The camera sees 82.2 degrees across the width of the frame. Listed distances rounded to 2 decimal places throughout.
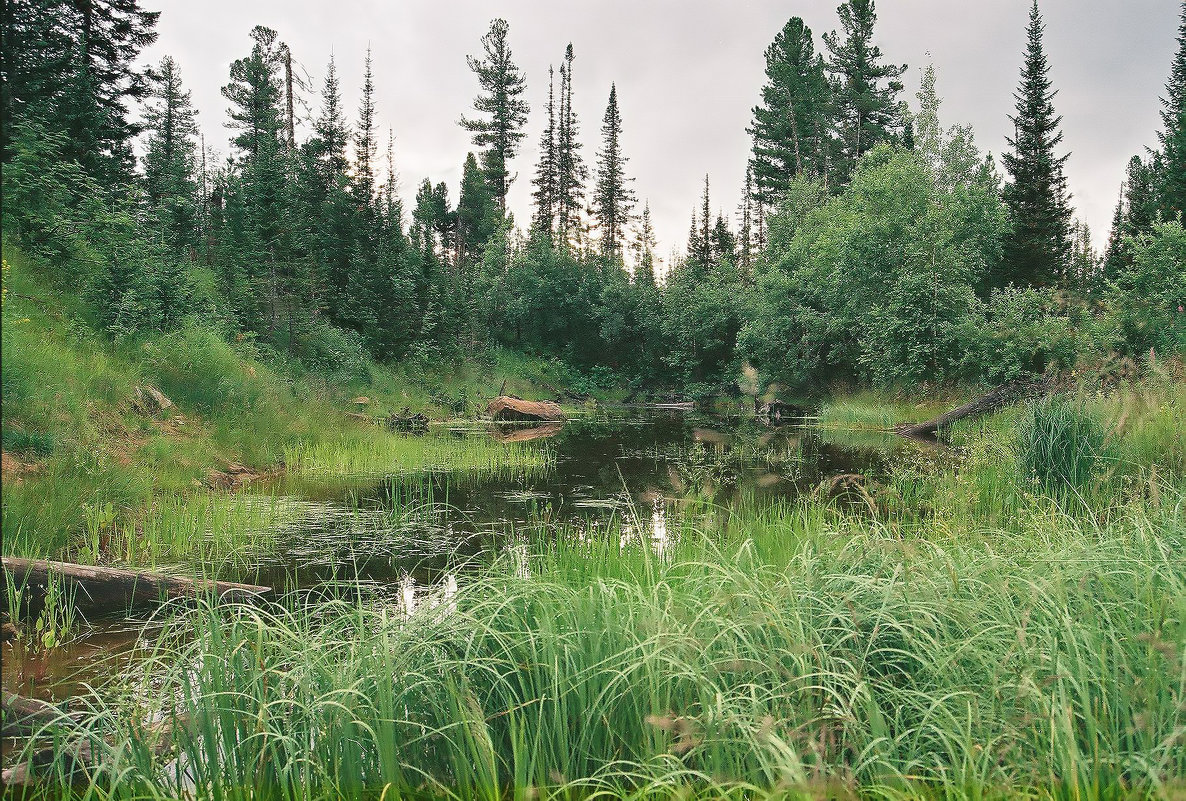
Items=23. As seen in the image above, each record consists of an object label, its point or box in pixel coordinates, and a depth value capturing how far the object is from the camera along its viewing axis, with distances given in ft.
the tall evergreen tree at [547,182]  154.61
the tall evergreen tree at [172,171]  72.90
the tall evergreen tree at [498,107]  147.95
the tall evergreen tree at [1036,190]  99.55
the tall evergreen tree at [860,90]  130.41
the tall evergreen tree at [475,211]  144.25
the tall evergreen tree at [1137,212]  105.81
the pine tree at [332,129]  111.65
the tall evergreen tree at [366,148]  103.30
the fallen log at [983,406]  52.65
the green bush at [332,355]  68.03
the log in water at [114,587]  15.12
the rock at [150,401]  33.06
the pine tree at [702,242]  131.58
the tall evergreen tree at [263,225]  66.28
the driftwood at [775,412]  80.23
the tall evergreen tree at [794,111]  132.98
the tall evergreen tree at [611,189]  159.12
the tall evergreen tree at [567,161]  154.10
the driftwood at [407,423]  59.52
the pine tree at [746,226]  174.40
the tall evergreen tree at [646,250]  129.90
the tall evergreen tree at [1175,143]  95.19
